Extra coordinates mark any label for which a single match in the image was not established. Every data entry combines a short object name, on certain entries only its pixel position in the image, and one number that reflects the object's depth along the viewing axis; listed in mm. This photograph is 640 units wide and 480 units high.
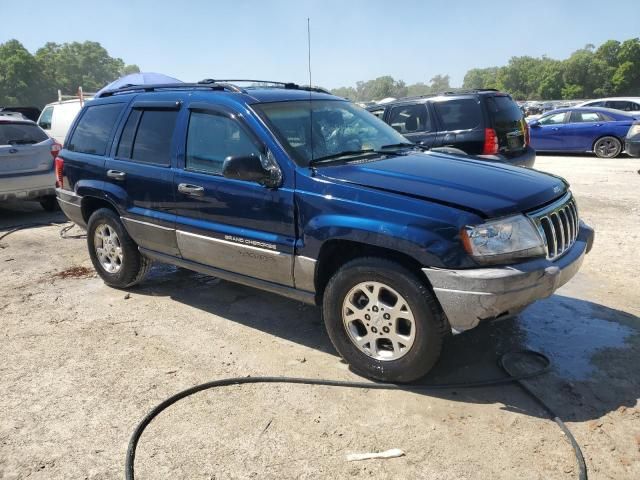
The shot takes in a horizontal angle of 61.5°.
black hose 3104
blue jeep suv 3035
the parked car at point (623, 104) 17819
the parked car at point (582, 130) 14414
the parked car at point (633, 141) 12898
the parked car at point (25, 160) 8242
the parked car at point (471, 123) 7891
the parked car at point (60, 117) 14203
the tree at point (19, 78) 89562
